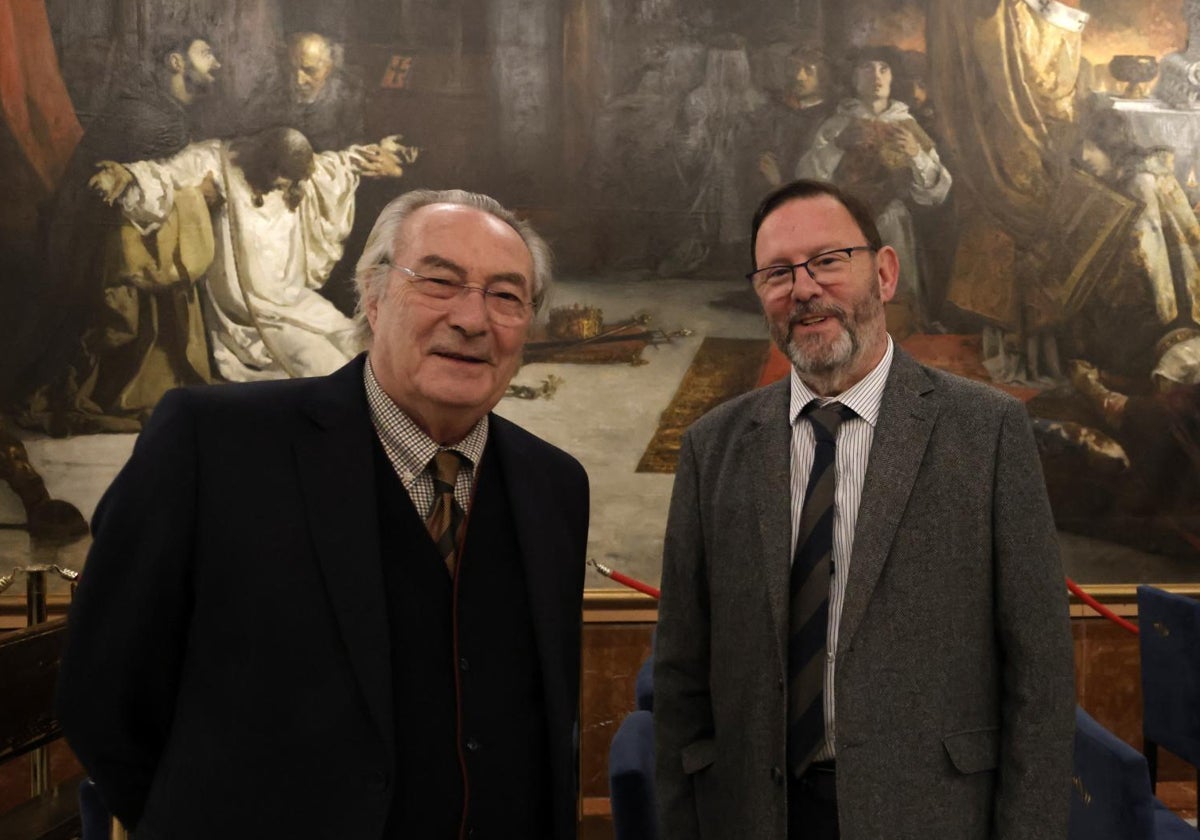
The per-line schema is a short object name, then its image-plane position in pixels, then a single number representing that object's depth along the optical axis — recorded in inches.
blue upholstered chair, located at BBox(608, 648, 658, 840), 73.0
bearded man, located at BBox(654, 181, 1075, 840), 62.4
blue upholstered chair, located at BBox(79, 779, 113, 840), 76.2
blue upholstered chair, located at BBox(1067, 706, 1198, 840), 78.2
